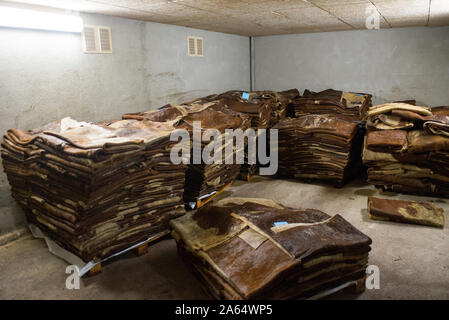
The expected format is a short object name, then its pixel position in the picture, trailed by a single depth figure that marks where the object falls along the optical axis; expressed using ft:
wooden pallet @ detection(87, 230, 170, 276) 10.52
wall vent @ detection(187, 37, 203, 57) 20.84
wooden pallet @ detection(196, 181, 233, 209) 14.78
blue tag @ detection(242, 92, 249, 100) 21.40
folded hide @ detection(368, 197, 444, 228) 13.38
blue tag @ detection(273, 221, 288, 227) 9.87
